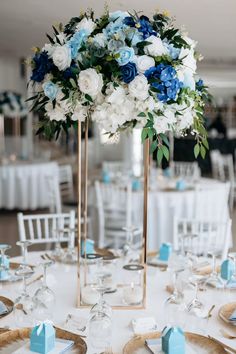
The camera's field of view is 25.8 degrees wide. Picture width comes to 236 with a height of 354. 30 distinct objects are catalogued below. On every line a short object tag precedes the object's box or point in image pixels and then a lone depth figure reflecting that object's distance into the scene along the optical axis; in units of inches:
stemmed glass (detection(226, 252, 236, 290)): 106.3
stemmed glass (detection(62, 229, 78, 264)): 127.1
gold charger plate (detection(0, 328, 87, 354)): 78.7
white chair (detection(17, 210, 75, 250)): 152.6
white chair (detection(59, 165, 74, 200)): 322.0
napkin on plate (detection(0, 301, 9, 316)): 93.5
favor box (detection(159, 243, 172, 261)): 130.4
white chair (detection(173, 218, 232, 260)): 142.4
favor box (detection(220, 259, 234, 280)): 111.2
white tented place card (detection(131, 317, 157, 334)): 86.4
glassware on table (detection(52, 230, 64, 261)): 130.4
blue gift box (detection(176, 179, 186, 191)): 245.6
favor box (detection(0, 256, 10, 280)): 112.9
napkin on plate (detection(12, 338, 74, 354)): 77.1
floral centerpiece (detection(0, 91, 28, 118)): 386.0
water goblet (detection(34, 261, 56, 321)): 88.7
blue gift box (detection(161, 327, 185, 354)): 75.0
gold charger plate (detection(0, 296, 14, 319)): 95.3
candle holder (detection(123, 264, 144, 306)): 98.7
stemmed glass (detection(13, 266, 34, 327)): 88.9
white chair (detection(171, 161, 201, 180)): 314.8
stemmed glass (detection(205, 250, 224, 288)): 106.9
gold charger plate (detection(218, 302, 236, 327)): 90.7
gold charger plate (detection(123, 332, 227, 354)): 78.3
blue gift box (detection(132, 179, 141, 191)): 245.0
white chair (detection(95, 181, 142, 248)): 225.9
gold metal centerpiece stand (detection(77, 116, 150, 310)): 96.9
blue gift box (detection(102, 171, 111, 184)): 264.7
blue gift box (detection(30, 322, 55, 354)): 76.5
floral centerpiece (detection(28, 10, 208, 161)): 82.4
